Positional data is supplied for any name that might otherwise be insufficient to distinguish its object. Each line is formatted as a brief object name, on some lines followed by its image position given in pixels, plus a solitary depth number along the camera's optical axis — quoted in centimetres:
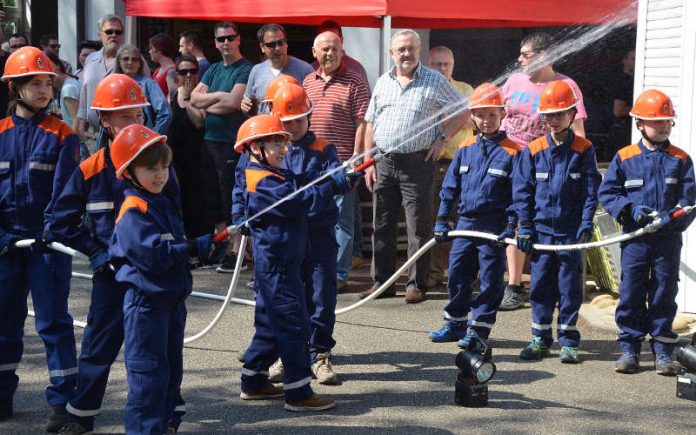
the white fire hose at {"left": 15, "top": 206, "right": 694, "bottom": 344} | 606
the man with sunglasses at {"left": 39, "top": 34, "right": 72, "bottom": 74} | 1390
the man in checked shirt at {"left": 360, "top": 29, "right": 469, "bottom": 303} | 923
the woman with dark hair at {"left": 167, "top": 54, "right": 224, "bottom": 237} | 1102
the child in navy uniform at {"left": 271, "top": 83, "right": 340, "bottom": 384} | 683
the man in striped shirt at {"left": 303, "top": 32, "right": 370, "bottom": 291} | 965
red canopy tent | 974
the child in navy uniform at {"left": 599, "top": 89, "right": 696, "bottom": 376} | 718
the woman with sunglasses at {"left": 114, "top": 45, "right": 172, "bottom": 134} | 979
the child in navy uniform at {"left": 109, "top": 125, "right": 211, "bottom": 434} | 522
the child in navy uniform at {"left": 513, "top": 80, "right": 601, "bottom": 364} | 757
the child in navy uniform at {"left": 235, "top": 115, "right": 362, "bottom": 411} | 623
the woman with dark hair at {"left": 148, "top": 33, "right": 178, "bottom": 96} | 1159
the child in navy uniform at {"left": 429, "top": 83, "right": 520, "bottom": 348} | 779
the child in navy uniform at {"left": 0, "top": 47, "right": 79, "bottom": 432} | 614
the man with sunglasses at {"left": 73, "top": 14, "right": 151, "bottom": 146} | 1088
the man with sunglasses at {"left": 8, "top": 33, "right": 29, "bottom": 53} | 1488
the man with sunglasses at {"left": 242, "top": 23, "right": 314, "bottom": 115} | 1017
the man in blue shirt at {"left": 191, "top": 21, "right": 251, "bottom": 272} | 1068
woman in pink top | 901
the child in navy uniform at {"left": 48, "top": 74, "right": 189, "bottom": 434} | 567
